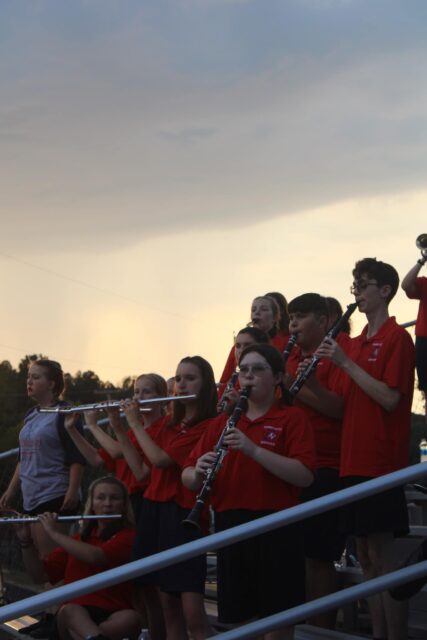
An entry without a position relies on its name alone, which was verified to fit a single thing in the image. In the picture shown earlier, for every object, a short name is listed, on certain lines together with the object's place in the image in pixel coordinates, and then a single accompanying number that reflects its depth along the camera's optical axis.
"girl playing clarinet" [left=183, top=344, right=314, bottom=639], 9.22
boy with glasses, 9.89
